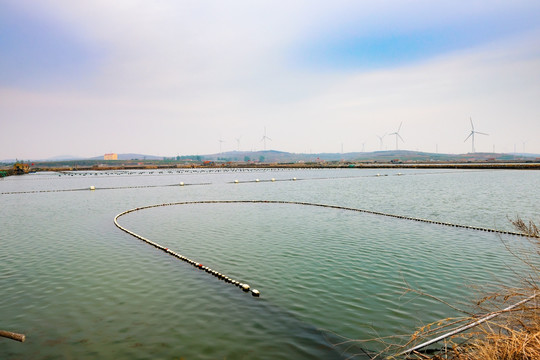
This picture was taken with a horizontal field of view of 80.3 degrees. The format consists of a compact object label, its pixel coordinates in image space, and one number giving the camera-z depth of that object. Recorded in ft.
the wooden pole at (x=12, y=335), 23.47
